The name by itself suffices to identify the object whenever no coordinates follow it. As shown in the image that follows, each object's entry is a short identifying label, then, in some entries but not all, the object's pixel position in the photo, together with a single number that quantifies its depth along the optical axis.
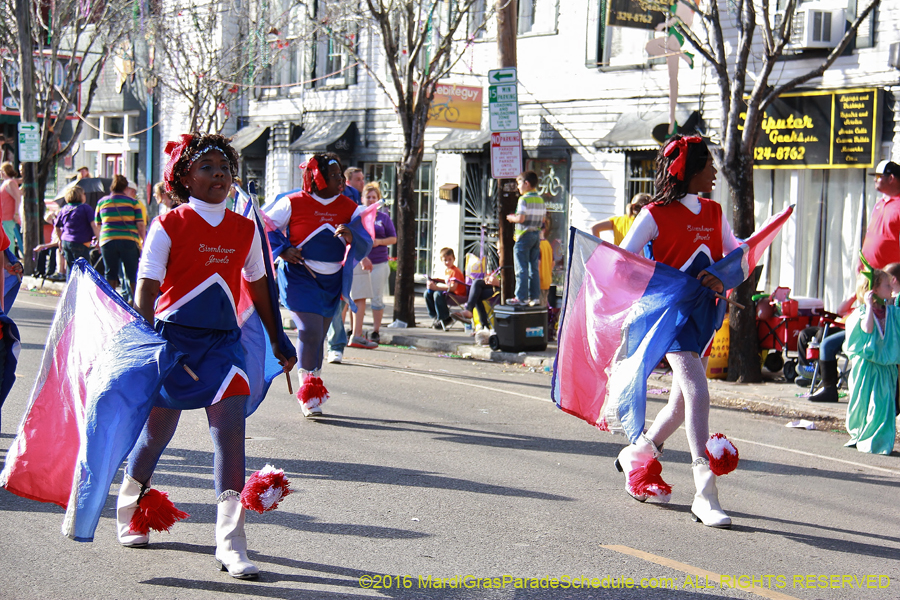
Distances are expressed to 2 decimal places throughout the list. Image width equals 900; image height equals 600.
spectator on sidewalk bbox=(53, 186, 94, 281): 17.62
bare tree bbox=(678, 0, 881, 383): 10.77
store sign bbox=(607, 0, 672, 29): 15.50
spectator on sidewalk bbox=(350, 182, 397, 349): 13.28
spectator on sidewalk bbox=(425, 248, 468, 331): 15.51
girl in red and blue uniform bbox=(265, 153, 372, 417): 8.34
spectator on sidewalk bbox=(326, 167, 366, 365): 11.59
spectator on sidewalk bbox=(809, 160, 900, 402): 8.79
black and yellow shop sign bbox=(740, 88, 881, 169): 14.52
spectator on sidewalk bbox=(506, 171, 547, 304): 13.64
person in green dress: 8.09
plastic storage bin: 13.09
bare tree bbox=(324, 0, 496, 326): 14.81
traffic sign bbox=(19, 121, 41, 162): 21.22
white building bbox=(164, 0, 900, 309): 14.93
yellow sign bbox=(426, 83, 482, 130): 18.42
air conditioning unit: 14.87
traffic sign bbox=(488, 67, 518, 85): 13.43
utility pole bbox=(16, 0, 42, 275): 20.73
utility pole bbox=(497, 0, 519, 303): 13.77
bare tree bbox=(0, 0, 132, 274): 21.38
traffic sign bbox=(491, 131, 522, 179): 13.66
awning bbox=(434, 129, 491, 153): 19.36
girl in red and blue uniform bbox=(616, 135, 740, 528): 5.71
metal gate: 20.38
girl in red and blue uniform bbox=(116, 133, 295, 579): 4.55
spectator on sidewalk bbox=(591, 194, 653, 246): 10.59
